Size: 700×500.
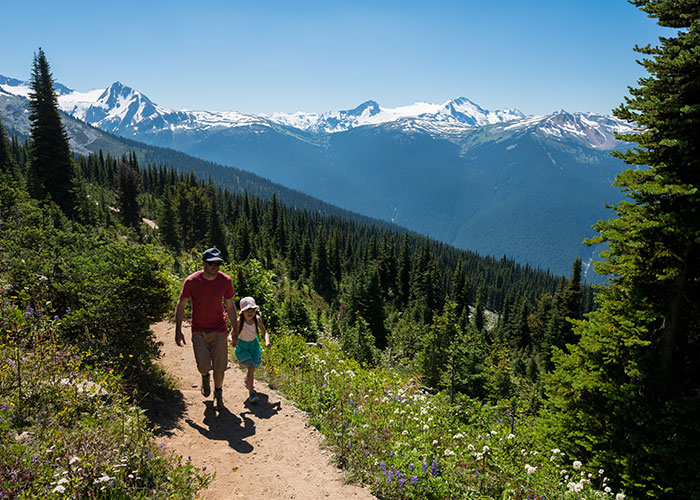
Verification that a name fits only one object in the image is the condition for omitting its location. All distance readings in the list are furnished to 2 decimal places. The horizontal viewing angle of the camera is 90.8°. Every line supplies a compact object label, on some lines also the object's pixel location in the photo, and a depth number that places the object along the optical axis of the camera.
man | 6.52
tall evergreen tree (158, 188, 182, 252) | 49.19
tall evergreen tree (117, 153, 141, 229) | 49.53
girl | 7.45
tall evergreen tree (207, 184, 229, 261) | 60.81
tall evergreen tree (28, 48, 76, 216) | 28.98
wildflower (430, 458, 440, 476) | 5.05
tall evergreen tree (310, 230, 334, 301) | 73.38
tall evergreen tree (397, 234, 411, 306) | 75.19
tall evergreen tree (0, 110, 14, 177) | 44.51
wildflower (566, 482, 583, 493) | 4.79
